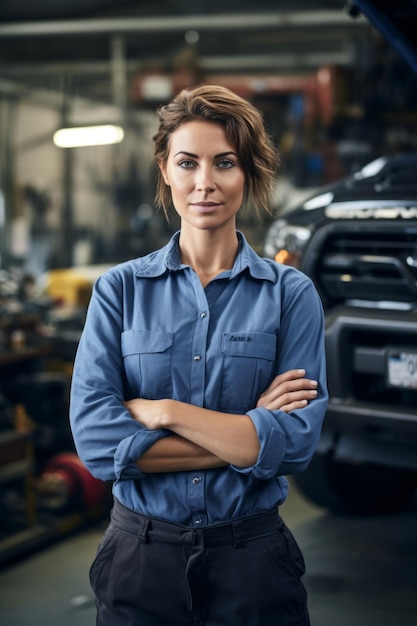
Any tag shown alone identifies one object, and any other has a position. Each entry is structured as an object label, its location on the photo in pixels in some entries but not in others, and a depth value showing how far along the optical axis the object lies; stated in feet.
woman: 4.81
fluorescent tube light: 32.91
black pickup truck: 10.57
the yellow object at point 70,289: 18.94
